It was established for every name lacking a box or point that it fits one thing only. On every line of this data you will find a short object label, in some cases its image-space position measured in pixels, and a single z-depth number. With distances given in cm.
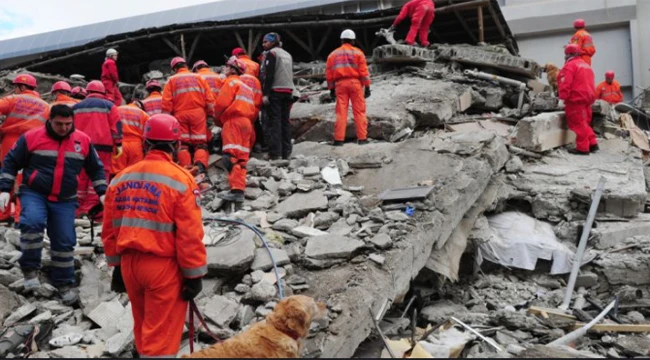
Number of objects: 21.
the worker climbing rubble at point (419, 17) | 1006
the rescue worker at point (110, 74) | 884
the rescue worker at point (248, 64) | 743
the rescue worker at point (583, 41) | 965
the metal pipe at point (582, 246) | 492
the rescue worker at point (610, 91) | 1305
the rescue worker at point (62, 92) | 591
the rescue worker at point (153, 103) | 689
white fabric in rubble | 553
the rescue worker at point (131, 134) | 602
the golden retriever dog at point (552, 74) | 1205
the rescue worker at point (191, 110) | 630
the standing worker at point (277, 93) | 641
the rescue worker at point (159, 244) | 277
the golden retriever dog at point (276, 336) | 243
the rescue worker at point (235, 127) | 551
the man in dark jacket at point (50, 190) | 391
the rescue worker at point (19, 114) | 554
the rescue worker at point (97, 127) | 562
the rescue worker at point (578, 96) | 727
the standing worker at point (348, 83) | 682
